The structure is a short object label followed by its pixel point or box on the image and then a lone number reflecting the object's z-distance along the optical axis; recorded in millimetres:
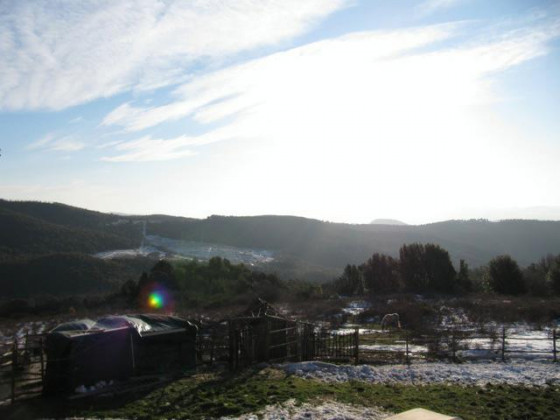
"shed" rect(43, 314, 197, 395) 17328
